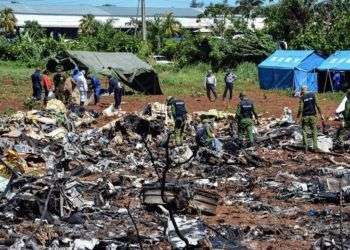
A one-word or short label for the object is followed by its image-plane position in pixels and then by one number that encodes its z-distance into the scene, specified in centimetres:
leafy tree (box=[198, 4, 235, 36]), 4719
